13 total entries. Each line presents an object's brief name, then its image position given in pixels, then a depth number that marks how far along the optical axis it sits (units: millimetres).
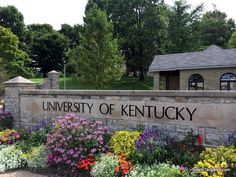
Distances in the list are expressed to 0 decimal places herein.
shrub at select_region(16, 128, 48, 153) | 7554
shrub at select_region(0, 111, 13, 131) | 9797
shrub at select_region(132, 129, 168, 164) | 5671
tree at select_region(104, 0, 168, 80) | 36344
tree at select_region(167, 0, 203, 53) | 37625
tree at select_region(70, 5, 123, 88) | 23812
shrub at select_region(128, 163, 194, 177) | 4875
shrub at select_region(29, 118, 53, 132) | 8420
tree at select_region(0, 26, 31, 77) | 28223
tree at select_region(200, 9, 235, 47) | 48988
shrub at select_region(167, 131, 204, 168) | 5359
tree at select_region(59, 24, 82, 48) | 52728
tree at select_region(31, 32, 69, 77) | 48875
